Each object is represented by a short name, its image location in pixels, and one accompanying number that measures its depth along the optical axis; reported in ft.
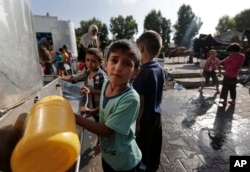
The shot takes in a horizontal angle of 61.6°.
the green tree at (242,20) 216.33
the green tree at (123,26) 230.27
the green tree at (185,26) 233.96
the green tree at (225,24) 236.10
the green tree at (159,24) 228.43
